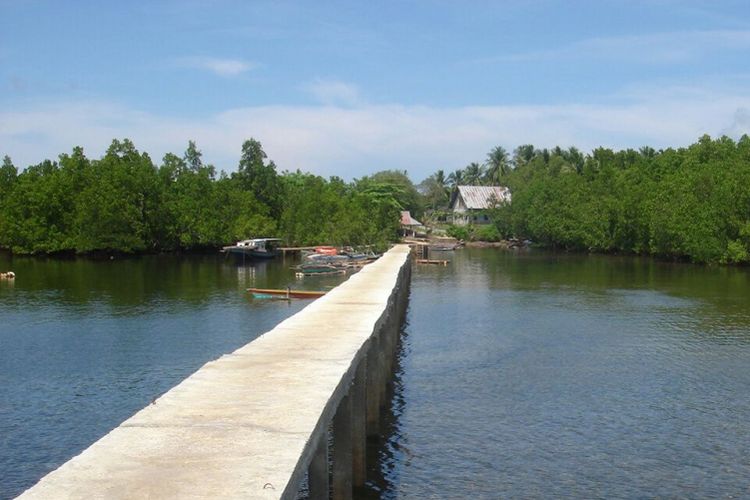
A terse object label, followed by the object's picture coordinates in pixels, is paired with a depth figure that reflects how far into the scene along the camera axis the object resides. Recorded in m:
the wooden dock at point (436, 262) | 85.38
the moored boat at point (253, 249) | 91.75
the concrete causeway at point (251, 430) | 9.30
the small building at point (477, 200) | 141.38
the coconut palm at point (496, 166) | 157.62
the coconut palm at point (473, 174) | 163.77
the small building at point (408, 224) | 135.07
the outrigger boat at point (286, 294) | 52.06
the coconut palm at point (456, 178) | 167.88
